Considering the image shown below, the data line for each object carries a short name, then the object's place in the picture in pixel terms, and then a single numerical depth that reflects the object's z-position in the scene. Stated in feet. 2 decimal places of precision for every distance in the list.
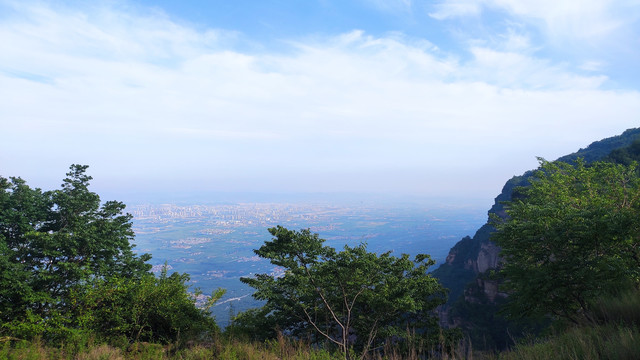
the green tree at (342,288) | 36.96
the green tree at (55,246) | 47.50
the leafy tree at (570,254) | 31.86
